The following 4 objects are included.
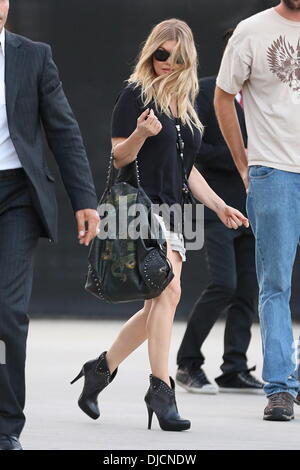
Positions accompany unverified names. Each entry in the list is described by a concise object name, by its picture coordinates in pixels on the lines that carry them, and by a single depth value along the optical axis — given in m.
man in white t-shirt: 14.11
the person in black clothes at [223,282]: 16.92
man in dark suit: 11.32
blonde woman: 13.13
